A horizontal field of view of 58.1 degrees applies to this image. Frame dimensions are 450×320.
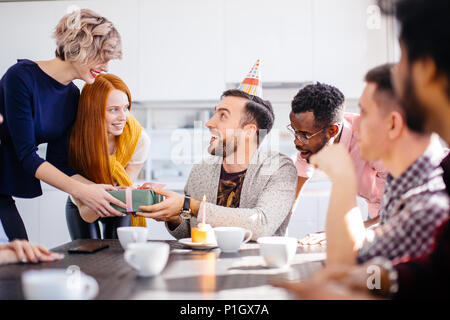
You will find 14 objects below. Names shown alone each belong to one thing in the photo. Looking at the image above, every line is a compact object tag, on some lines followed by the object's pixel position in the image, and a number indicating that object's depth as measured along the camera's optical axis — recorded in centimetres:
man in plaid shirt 63
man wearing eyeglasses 156
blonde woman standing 156
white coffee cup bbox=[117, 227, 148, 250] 109
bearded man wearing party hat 134
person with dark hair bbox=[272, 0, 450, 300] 55
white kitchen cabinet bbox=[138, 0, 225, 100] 364
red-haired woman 171
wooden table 71
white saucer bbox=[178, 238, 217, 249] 113
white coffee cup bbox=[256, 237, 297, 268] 90
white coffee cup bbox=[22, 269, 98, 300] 61
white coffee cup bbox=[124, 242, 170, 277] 80
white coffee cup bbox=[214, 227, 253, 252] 107
